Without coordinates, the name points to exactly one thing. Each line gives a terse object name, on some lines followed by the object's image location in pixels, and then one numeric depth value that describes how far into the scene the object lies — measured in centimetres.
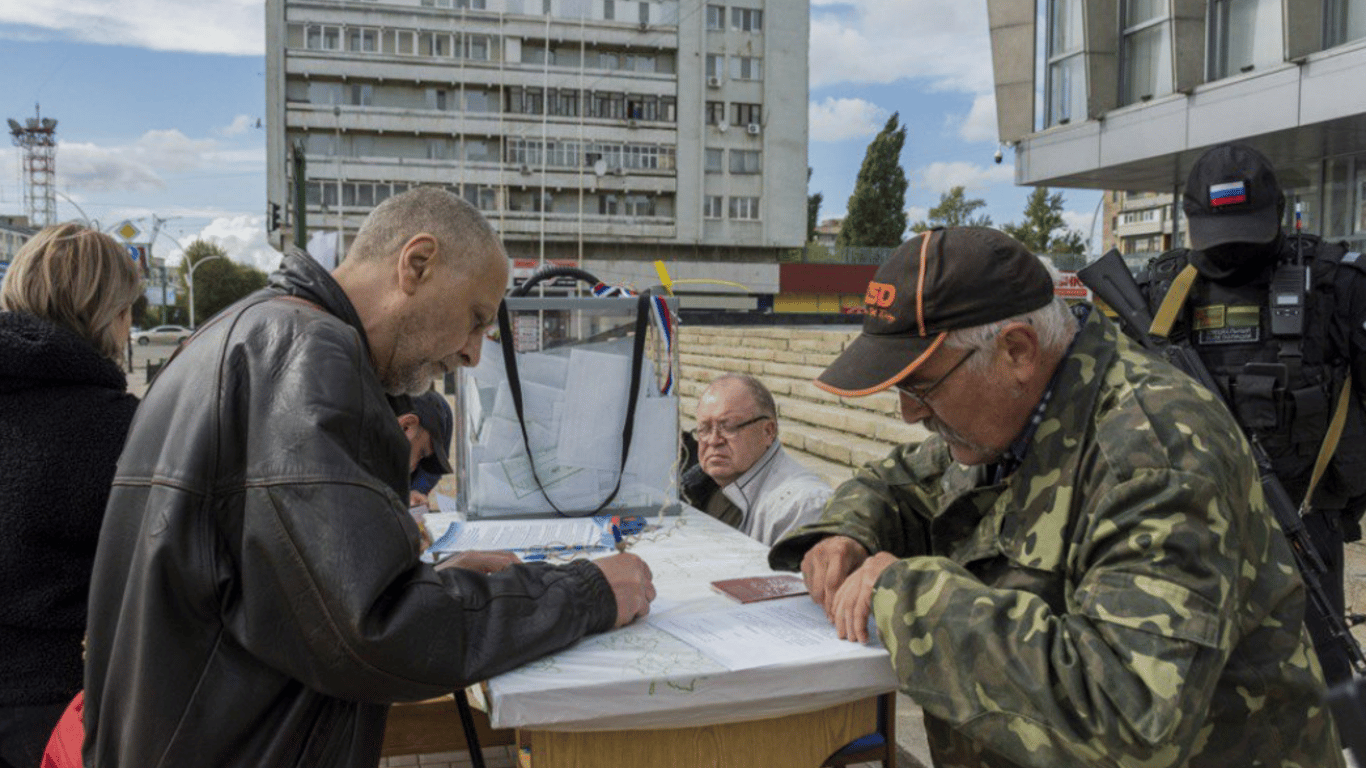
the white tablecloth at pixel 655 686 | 158
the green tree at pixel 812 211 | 6247
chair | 228
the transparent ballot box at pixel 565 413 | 295
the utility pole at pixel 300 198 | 875
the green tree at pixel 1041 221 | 4744
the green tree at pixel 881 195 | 5291
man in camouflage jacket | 137
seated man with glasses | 370
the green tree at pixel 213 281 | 6638
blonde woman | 218
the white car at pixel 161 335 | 5322
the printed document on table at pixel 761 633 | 169
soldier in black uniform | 373
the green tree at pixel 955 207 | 5091
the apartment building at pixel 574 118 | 4928
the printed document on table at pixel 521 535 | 257
